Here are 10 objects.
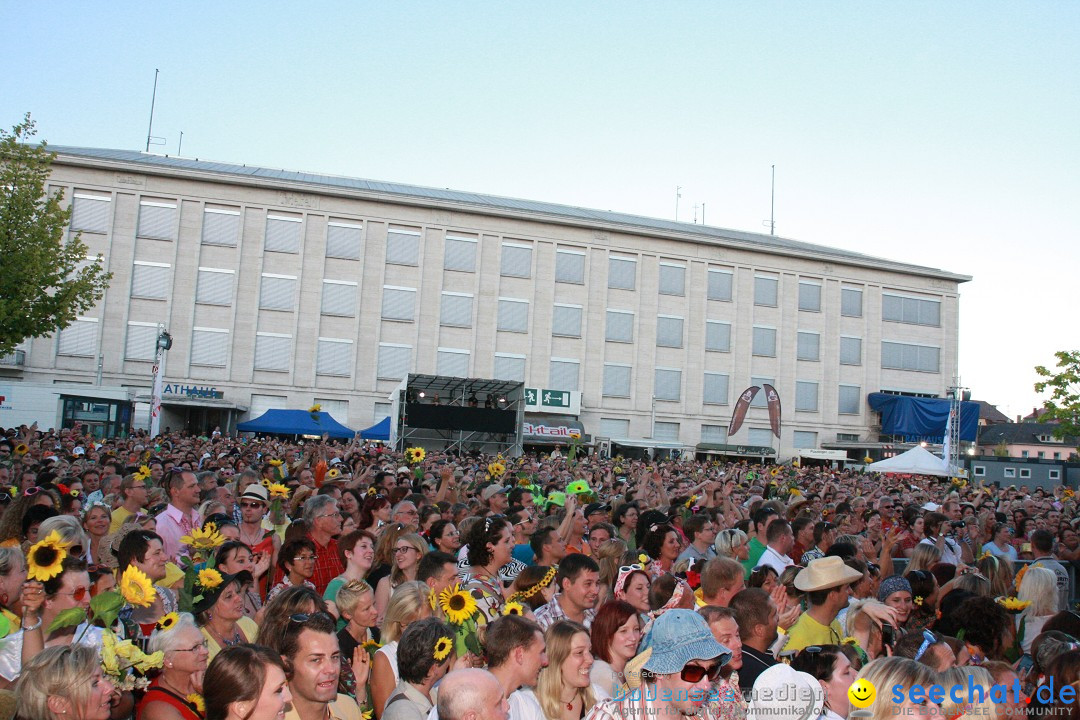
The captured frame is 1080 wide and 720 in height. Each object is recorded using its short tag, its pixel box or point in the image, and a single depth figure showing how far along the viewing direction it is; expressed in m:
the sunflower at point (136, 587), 4.82
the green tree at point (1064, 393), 40.66
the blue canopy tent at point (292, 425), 38.47
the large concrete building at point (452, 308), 46.22
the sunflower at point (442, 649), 4.47
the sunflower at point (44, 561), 5.03
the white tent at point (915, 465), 26.12
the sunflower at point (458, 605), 5.18
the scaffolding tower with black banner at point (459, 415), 37.09
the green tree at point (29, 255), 23.09
